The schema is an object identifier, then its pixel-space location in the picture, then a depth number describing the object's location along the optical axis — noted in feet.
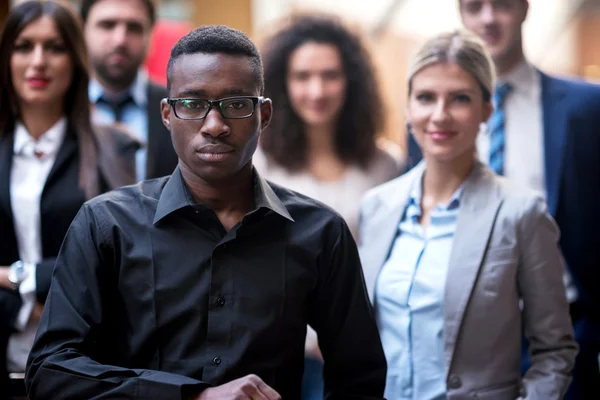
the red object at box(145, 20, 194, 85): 14.30
